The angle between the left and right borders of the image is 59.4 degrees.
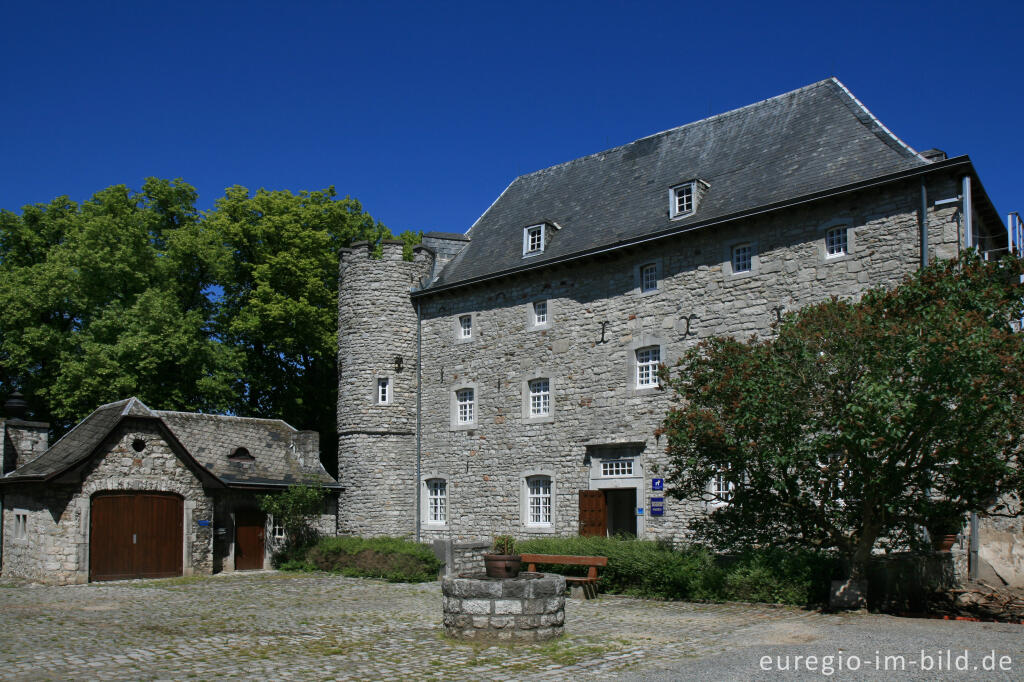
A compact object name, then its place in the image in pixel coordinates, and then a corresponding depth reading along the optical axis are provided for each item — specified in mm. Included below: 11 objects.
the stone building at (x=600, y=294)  17734
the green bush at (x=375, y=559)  18750
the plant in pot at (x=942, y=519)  12625
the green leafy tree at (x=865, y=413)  11234
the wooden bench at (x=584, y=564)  15203
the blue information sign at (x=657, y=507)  19672
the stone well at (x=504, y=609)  10227
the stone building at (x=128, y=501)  18641
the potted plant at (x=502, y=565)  10656
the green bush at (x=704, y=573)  13164
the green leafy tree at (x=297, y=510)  21781
